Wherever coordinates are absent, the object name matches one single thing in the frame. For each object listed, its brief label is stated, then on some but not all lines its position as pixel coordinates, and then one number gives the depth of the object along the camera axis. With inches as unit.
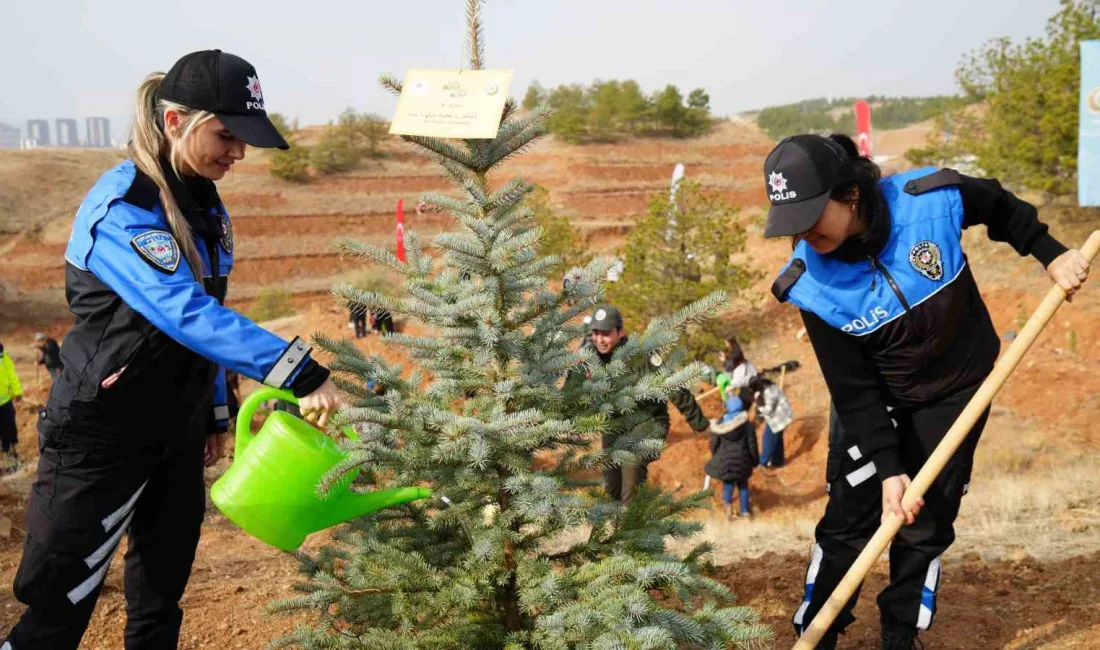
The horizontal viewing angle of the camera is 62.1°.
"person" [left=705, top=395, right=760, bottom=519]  354.3
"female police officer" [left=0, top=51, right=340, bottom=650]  84.9
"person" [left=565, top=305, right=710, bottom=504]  209.6
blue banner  326.6
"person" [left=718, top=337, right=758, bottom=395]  396.7
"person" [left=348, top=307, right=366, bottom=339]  775.6
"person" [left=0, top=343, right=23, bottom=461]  402.6
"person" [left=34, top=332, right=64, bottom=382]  614.2
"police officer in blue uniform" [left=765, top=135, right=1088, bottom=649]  99.0
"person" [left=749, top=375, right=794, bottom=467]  420.6
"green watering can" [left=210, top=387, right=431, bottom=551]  89.9
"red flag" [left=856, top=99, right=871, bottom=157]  533.6
